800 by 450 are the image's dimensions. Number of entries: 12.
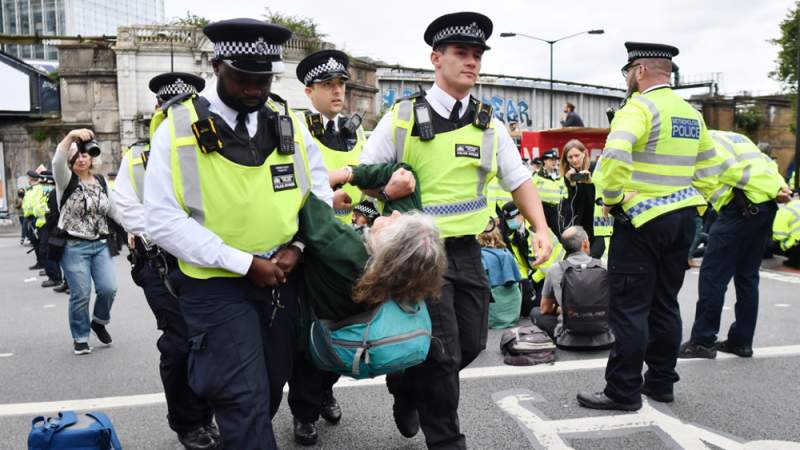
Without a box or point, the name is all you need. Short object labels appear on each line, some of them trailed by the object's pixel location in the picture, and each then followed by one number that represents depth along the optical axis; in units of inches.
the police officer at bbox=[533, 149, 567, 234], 342.3
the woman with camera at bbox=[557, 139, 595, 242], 315.0
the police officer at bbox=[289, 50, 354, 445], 209.0
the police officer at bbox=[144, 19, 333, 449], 110.2
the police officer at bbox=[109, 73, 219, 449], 157.0
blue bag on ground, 129.6
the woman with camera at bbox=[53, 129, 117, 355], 251.9
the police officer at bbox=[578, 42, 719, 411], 178.5
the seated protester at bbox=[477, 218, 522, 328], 281.7
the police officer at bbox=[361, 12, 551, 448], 146.3
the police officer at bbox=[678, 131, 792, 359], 226.7
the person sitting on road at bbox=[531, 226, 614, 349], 239.8
